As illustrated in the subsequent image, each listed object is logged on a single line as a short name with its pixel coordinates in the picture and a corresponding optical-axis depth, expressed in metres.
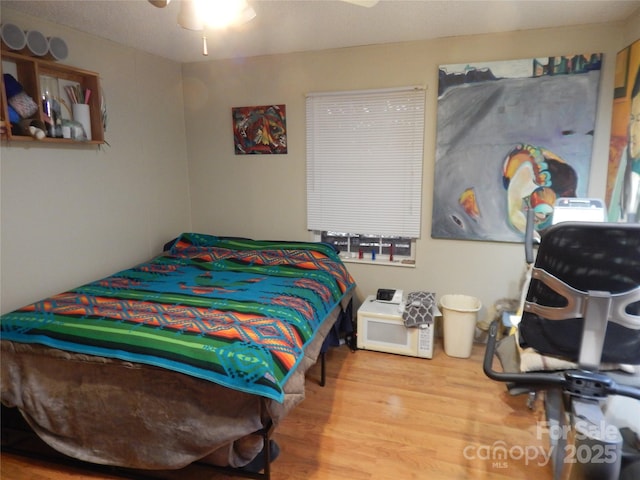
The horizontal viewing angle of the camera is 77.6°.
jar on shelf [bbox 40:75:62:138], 2.44
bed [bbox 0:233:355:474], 1.69
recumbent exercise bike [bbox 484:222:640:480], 1.30
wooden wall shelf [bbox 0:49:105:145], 2.23
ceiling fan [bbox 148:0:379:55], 1.62
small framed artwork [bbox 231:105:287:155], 3.49
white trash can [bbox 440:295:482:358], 2.99
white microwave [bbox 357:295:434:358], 3.01
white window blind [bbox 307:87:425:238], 3.19
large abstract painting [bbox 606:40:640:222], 2.24
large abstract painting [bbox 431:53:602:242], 2.78
